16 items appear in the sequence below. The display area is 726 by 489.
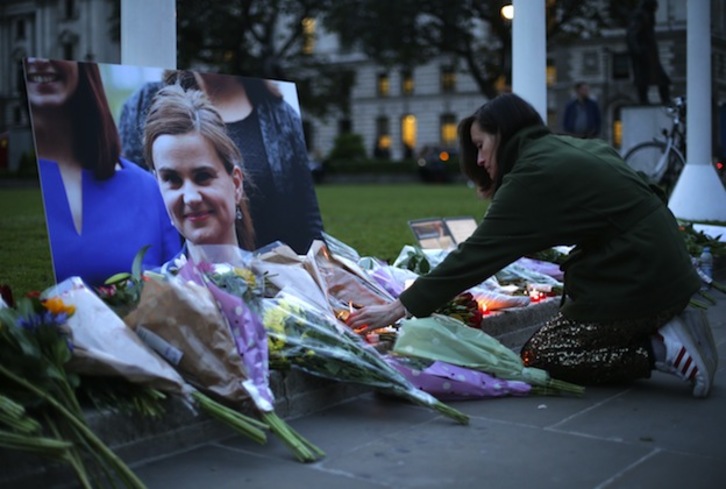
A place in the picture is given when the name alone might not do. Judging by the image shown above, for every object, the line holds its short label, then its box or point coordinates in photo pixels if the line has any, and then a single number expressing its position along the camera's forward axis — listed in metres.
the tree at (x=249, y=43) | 37.38
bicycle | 13.98
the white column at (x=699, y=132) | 11.91
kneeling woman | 4.13
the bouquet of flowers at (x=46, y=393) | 2.81
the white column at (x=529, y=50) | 8.09
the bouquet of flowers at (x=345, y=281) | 5.10
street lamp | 14.44
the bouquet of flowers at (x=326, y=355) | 3.93
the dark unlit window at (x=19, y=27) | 74.94
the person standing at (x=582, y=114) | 15.04
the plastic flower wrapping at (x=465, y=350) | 4.16
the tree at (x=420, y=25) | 34.72
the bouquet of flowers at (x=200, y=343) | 3.44
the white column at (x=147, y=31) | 5.63
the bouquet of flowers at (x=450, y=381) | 4.15
